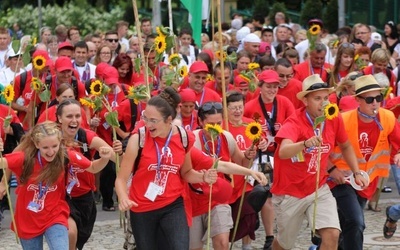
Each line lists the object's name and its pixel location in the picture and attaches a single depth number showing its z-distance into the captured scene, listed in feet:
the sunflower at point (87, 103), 54.07
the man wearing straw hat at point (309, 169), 47.76
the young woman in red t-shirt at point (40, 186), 44.79
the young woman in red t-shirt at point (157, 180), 43.31
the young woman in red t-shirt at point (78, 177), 48.63
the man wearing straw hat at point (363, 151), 49.62
